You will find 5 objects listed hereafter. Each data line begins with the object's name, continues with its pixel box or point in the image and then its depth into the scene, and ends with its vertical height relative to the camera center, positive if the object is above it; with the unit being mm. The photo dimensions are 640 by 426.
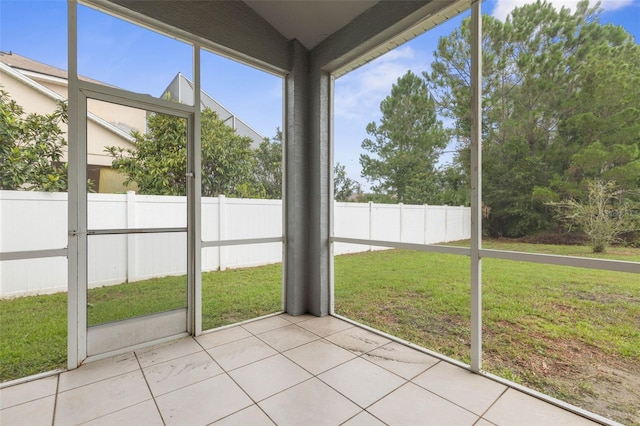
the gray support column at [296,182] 3354 +360
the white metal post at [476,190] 2186 +169
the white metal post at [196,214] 2795 -16
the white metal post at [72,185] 2217 +208
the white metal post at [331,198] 3423 +171
